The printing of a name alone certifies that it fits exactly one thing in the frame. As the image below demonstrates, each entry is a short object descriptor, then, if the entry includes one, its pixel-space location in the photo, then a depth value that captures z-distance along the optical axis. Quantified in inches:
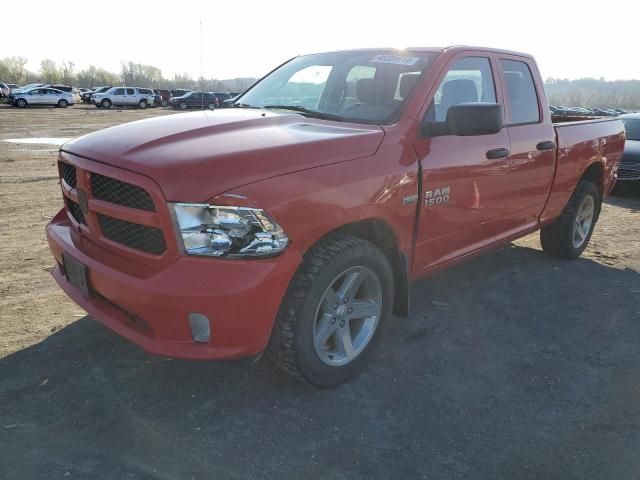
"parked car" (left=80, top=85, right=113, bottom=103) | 1713.8
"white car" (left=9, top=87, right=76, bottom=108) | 1427.2
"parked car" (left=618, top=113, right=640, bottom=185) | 369.1
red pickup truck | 91.3
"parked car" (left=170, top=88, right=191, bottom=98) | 1949.2
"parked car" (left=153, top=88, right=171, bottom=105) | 1895.9
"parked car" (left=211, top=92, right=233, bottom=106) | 1597.6
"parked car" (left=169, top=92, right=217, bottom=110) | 1586.0
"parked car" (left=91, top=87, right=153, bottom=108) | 1594.5
